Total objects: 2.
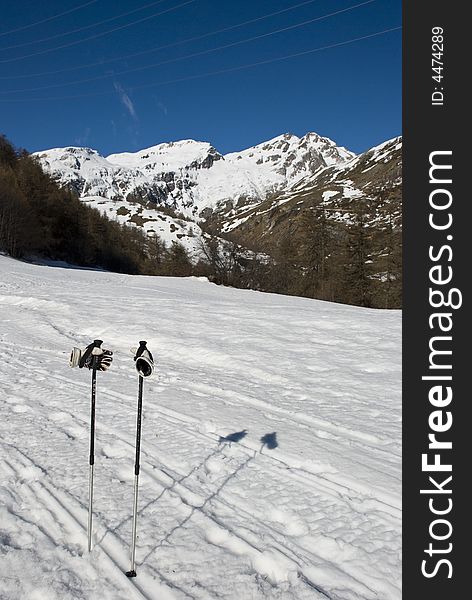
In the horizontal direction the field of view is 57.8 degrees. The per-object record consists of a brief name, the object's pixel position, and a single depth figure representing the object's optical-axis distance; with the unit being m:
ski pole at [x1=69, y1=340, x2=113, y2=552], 3.34
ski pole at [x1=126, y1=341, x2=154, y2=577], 3.13
